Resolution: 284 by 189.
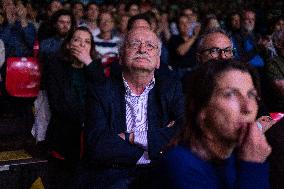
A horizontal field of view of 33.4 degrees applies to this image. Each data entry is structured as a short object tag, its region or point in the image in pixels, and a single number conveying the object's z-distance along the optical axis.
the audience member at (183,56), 4.59
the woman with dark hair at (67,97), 3.05
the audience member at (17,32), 5.21
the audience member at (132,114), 2.05
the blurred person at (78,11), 6.08
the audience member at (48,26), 4.76
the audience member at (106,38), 4.80
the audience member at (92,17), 5.44
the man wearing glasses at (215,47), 2.64
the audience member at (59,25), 4.48
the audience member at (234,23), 6.18
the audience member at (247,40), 4.38
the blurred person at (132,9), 5.86
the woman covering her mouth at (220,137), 1.28
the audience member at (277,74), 3.42
